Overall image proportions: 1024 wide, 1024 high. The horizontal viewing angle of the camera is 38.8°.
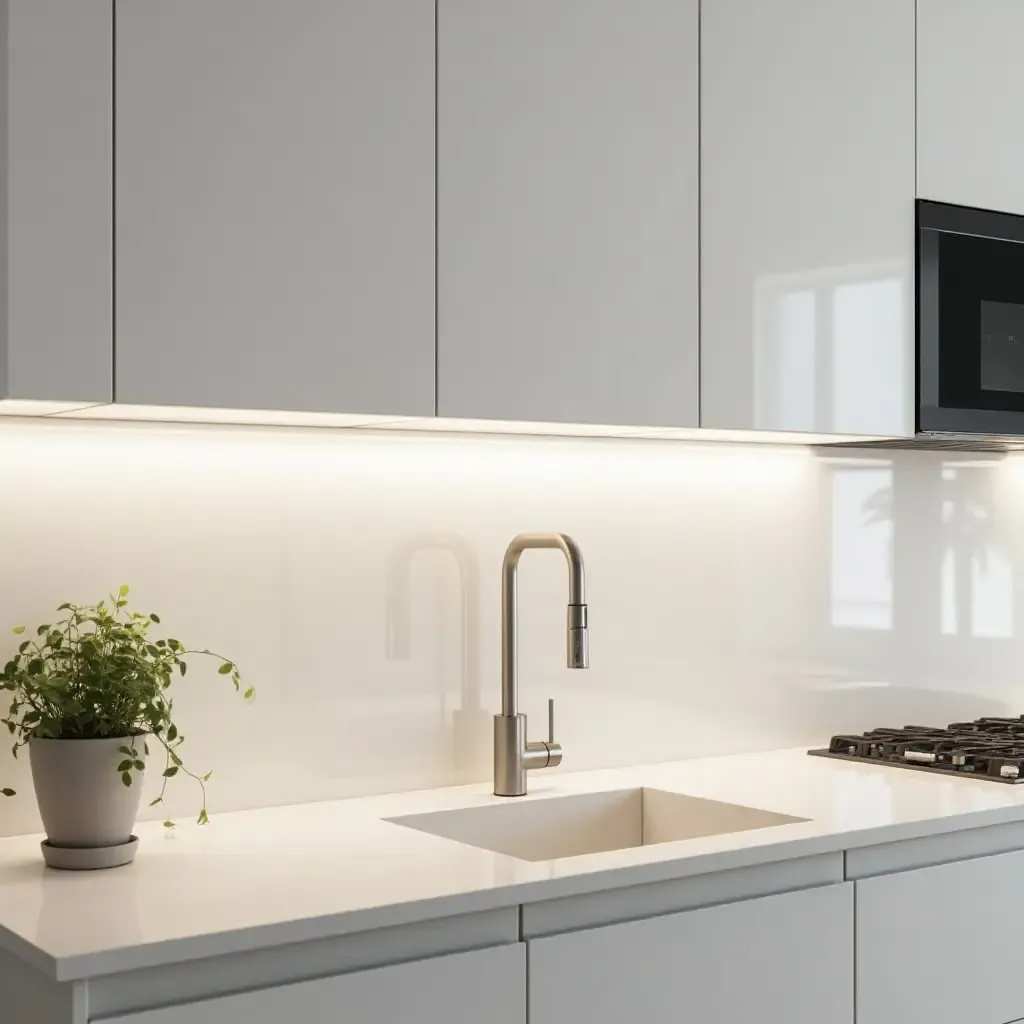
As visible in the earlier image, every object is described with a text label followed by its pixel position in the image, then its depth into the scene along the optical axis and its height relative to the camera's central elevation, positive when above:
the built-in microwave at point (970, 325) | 2.58 +0.36
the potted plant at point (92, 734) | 1.81 -0.27
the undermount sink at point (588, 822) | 2.24 -0.48
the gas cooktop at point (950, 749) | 2.46 -0.41
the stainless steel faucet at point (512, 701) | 2.34 -0.29
